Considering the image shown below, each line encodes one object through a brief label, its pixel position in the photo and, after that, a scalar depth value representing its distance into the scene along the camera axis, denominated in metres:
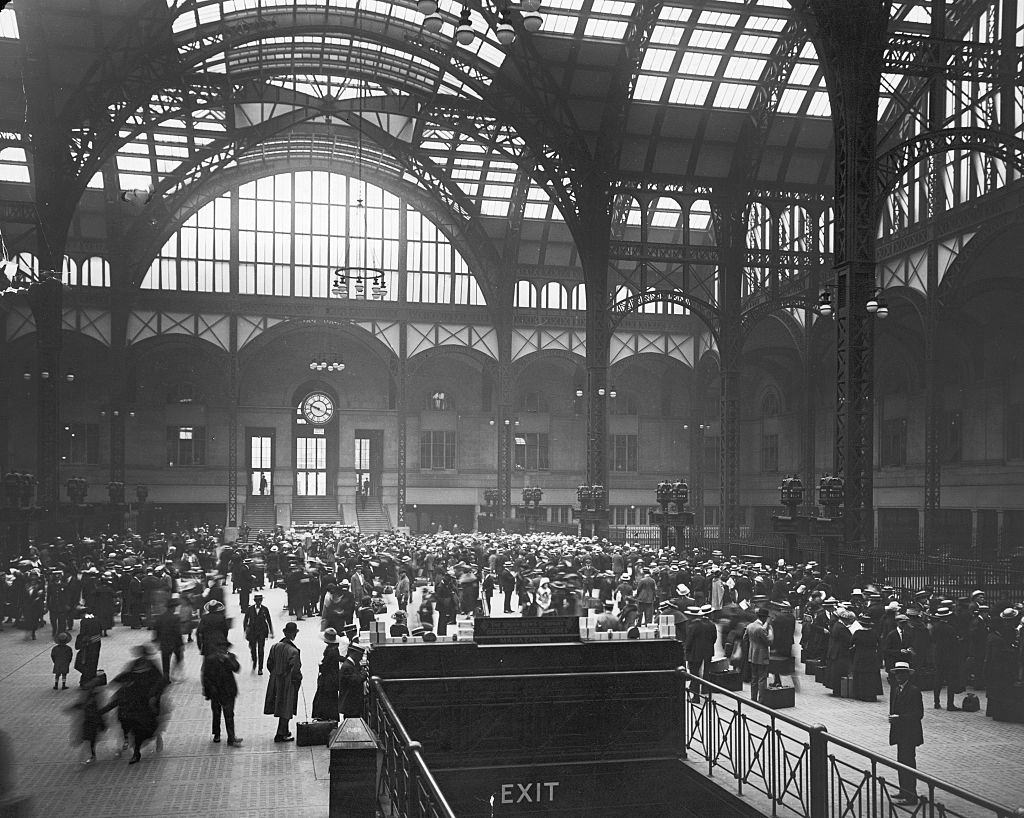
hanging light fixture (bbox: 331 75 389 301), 34.94
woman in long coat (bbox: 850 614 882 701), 15.50
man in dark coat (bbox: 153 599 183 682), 15.41
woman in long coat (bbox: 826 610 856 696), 15.73
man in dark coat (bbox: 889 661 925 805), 11.21
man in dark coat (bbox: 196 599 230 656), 14.77
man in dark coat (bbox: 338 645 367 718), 12.77
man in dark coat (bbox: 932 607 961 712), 14.94
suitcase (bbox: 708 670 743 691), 16.31
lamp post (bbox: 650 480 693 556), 33.31
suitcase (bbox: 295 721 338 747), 12.88
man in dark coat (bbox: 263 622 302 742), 13.12
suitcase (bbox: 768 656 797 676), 16.52
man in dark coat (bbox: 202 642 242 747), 12.75
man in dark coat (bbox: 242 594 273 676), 17.52
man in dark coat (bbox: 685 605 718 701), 15.91
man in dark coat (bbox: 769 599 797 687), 16.97
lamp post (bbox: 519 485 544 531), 43.75
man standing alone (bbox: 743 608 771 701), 15.59
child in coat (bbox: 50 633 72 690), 15.70
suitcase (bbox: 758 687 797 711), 14.79
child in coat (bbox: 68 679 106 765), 11.59
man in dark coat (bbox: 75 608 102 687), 14.12
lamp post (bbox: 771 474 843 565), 22.47
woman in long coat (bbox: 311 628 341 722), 13.33
